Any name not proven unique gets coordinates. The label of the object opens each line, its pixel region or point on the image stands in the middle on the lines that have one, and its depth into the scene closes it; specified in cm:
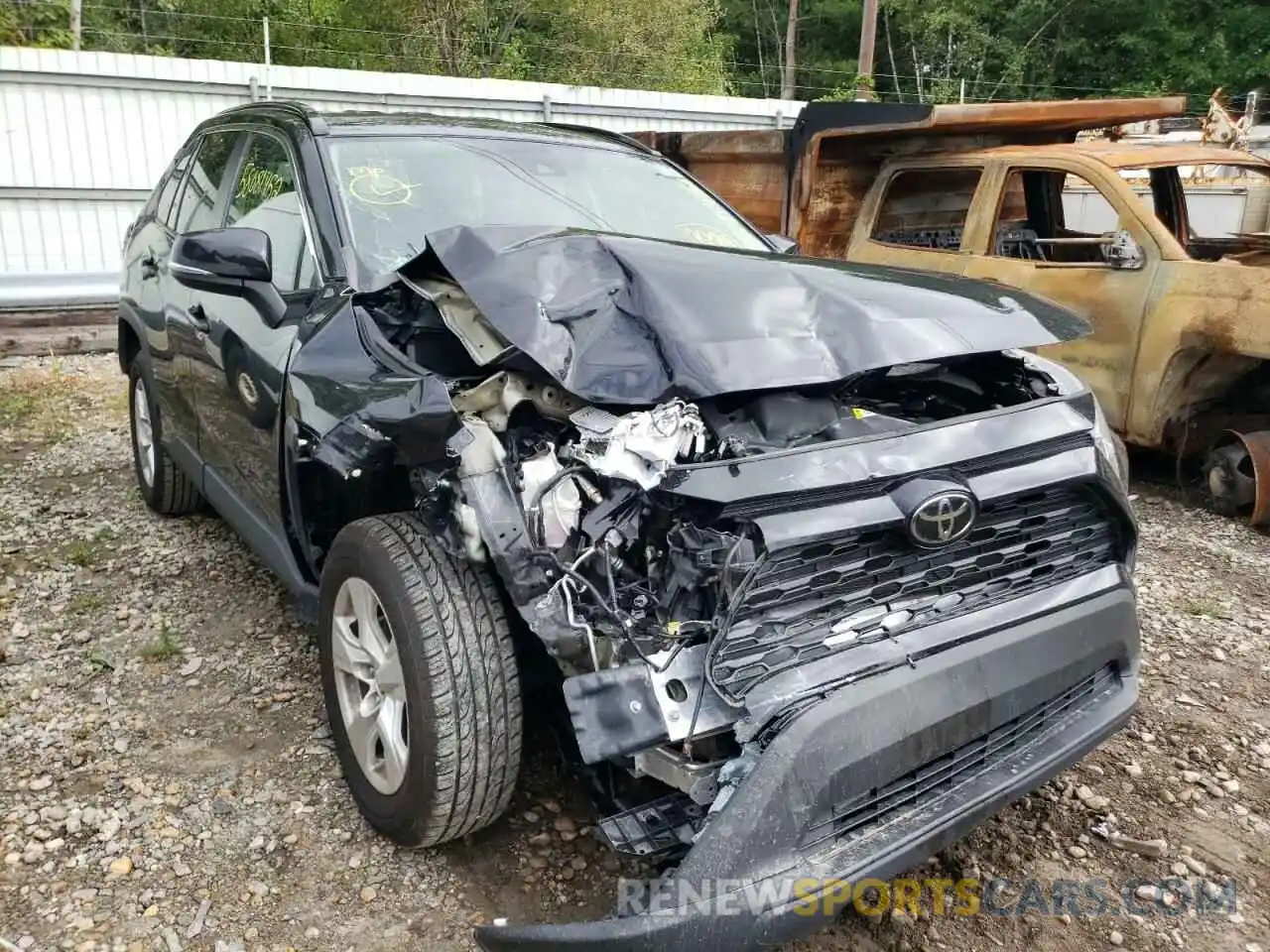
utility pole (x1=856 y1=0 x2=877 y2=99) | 1849
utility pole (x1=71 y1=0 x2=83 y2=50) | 1319
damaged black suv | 185
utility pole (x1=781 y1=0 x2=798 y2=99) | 2837
